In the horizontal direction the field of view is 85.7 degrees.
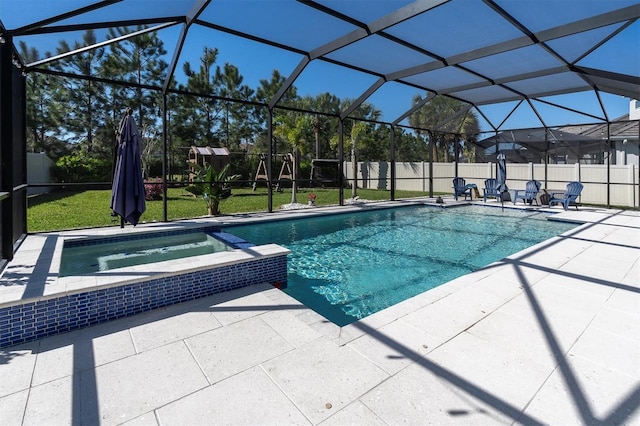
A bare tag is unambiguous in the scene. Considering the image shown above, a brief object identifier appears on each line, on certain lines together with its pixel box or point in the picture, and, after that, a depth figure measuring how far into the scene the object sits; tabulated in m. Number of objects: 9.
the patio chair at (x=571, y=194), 10.17
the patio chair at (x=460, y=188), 12.88
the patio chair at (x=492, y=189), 11.74
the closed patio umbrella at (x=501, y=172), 11.44
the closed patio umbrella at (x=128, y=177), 4.93
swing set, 17.26
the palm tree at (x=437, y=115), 24.53
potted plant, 7.80
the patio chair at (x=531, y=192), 11.23
